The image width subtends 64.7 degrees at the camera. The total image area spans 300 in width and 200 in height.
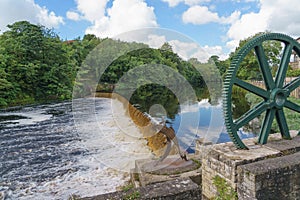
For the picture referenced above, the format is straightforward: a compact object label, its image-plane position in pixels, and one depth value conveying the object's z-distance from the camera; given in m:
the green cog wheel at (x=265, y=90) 3.10
